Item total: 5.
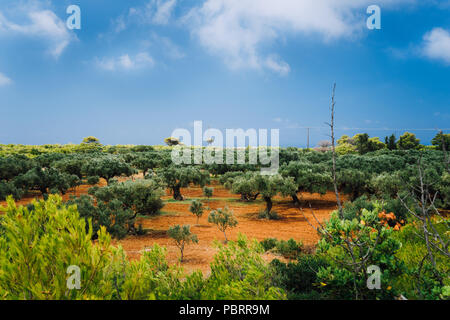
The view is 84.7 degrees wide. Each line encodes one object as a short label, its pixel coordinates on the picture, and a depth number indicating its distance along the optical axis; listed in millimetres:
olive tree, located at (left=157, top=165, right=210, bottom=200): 21891
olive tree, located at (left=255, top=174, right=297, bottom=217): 17375
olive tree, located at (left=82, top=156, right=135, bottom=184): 24969
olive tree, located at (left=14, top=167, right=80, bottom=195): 20344
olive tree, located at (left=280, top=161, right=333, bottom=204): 19328
